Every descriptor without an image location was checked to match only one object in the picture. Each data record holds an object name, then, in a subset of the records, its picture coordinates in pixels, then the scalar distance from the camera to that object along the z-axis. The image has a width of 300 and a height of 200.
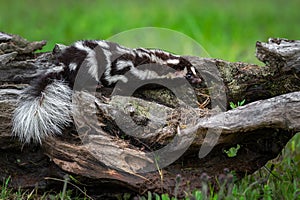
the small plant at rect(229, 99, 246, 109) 7.66
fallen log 7.20
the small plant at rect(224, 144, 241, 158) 7.48
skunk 7.47
